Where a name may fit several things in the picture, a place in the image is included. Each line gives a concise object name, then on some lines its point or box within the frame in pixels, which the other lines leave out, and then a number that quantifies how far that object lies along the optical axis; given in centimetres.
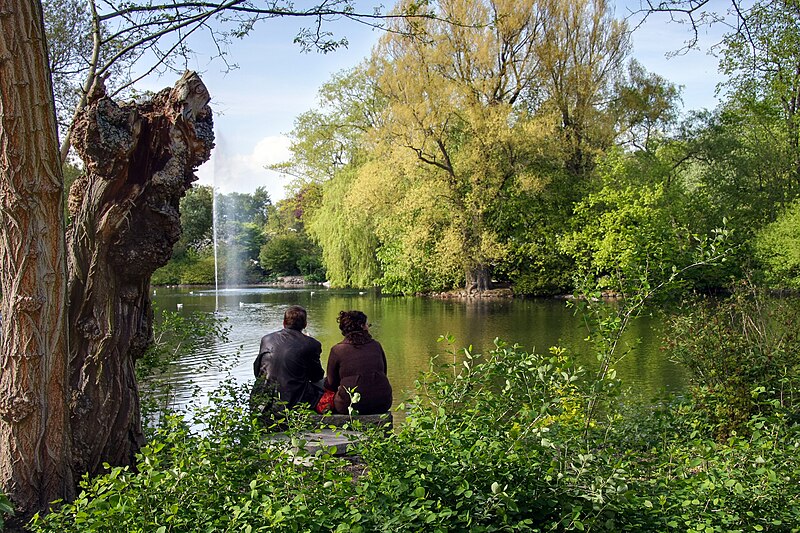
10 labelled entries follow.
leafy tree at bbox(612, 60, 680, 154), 3064
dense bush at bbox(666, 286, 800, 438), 575
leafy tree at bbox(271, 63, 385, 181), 3709
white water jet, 3097
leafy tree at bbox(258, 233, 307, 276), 5053
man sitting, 616
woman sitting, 596
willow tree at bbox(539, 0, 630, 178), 2911
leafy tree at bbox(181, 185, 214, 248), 5153
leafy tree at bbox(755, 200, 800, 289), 2073
